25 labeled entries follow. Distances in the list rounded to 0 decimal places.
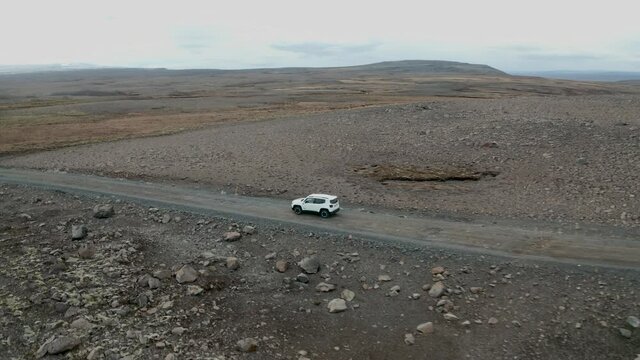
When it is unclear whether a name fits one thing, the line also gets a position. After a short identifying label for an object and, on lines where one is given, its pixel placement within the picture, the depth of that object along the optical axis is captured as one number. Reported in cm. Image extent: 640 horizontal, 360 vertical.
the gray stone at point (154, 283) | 1914
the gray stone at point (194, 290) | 1858
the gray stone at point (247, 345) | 1550
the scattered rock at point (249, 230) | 2298
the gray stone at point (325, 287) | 1850
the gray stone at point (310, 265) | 1966
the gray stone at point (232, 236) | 2247
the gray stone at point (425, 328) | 1606
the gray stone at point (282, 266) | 1988
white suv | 2431
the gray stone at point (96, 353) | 1520
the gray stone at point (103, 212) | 2591
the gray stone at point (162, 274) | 1978
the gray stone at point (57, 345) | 1545
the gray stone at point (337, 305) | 1736
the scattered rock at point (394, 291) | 1806
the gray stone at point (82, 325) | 1659
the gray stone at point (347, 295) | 1803
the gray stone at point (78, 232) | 2359
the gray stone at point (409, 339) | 1562
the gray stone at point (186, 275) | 1938
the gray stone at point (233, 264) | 2031
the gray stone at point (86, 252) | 2180
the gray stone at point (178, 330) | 1638
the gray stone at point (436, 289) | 1775
